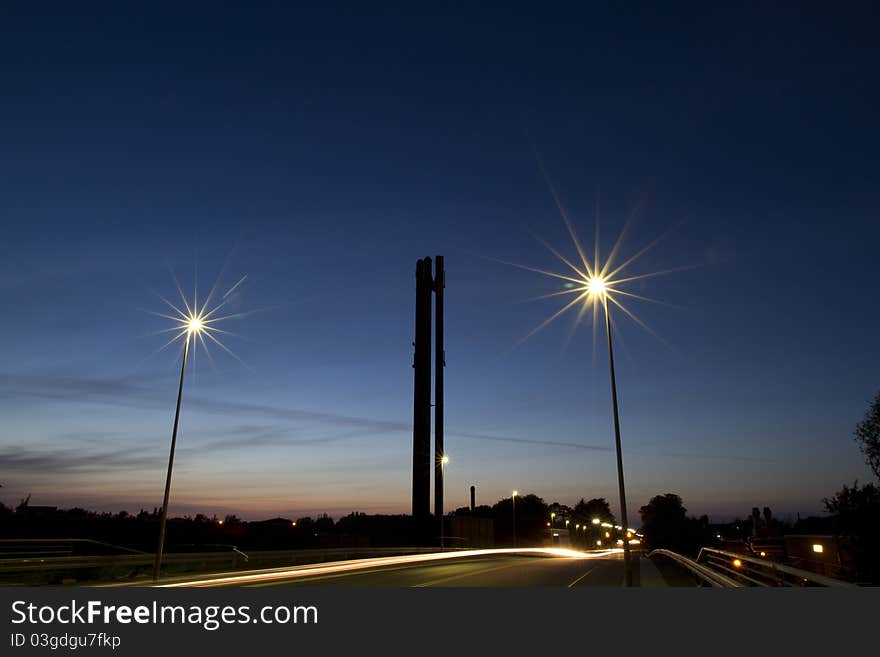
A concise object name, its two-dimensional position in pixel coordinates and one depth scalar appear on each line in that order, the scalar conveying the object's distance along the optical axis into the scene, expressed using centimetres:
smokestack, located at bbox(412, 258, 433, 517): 6850
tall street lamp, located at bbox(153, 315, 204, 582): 2338
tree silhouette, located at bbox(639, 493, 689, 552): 10225
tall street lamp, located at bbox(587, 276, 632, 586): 2157
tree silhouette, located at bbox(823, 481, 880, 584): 3391
